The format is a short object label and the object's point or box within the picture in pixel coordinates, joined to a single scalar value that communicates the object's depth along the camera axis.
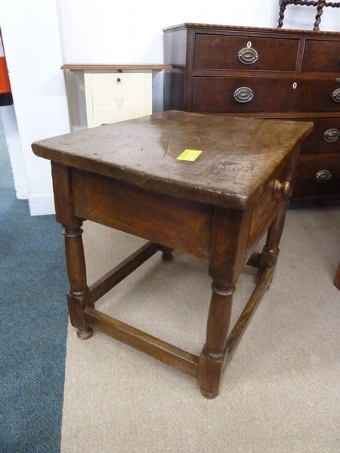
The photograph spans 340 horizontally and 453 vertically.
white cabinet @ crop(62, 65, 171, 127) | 1.51
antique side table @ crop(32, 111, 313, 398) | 0.66
